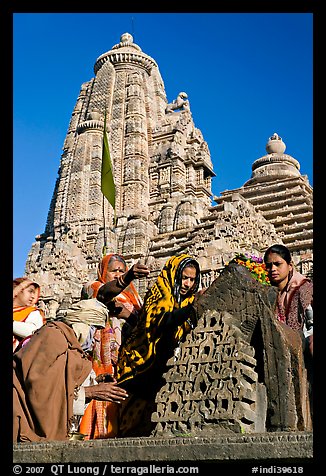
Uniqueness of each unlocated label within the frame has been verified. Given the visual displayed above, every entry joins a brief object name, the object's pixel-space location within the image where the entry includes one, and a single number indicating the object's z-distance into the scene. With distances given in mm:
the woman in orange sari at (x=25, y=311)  5711
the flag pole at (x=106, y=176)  9695
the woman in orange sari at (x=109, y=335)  6246
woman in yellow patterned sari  5922
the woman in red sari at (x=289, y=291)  5645
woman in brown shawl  4941
